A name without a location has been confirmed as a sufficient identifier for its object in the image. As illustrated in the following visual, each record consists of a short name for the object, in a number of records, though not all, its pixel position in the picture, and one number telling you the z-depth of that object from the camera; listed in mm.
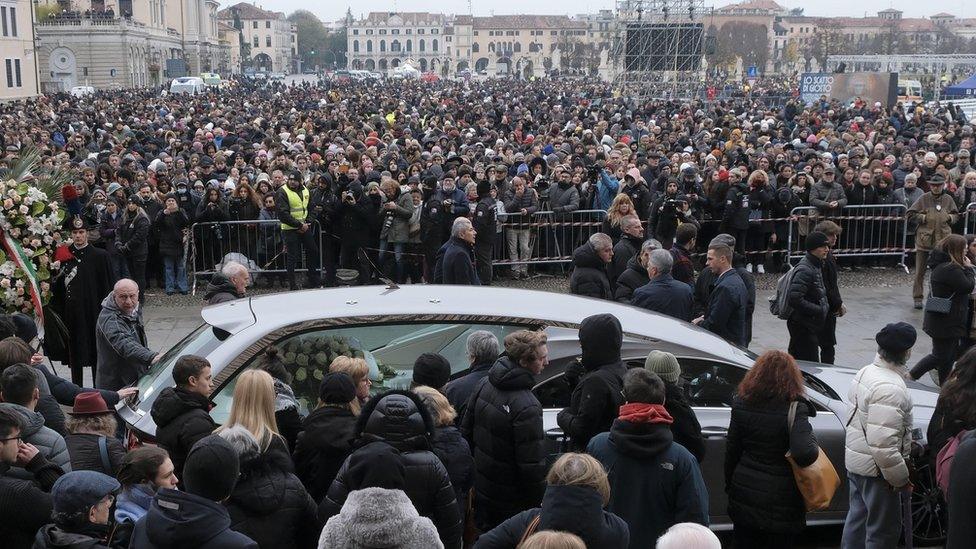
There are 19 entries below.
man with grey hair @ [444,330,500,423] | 5711
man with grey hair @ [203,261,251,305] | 7625
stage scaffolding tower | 56459
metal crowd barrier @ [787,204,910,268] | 14094
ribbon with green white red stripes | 7797
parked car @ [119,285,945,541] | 5816
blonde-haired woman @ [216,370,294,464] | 4562
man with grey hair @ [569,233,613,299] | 8539
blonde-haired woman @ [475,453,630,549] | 3752
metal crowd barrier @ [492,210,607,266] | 13648
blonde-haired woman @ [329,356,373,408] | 5312
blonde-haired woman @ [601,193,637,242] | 10914
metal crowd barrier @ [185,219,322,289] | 13219
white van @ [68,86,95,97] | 54591
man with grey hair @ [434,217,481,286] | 9641
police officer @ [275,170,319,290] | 12680
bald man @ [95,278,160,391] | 7383
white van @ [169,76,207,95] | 64562
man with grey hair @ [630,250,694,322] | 7863
